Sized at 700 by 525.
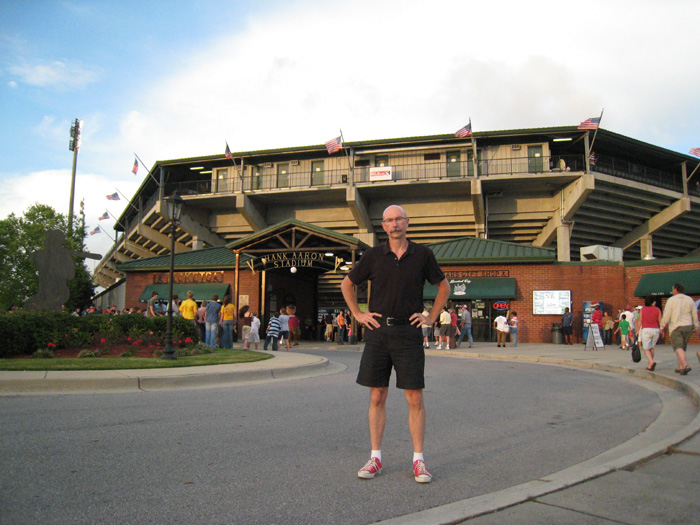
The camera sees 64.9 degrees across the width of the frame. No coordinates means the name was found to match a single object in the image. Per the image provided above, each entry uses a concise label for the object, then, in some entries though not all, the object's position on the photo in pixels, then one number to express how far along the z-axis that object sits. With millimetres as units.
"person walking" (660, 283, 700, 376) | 9852
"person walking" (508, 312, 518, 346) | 22344
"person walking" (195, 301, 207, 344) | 18344
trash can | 24750
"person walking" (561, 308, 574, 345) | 24078
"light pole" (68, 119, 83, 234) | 45422
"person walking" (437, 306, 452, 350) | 21188
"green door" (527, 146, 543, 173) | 33750
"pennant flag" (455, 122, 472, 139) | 31162
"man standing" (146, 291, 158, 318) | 18420
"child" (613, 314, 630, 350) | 19578
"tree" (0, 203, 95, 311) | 38781
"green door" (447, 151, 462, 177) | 34750
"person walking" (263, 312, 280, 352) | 17875
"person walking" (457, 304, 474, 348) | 22277
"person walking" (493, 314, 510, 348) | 21969
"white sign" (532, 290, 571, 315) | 25562
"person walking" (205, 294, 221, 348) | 16859
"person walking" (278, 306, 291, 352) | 18594
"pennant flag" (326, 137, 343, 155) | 32844
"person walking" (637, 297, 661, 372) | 11008
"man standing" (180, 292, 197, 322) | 17219
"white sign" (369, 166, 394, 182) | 34281
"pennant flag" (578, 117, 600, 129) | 29328
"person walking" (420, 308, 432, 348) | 22366
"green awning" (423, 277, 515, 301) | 25688
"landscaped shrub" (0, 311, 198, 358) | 11039
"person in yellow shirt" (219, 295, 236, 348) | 17422
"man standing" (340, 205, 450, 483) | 3988
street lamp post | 13734
